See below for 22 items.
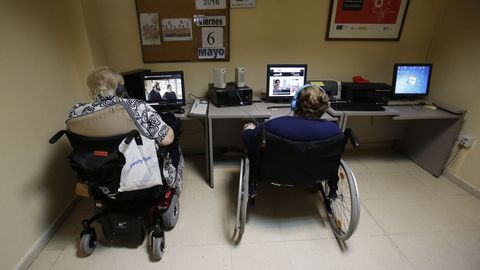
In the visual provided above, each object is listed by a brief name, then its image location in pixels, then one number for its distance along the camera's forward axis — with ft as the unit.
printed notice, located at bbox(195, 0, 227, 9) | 7.68
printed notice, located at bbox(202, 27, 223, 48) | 8.03
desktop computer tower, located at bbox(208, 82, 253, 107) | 7.42
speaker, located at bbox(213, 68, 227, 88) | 7.49
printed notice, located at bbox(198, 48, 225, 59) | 8.29
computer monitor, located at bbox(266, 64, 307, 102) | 7.91
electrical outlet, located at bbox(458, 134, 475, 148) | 7.63
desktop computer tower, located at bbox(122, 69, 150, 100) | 6.86
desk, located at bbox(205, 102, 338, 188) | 6.79
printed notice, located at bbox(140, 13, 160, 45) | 7.72
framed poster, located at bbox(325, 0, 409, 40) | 8.22
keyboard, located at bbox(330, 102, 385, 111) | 7.35
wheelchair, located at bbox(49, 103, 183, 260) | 4.29
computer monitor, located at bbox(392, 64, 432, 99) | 8.42
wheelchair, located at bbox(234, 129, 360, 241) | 4.62
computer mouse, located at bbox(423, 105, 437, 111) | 8.08
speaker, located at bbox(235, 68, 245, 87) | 7.69
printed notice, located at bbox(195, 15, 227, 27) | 7.86
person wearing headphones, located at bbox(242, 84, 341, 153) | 4.55
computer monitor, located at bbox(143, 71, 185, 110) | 7.37
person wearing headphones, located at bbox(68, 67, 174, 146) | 4.58
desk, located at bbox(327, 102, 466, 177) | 7.32
